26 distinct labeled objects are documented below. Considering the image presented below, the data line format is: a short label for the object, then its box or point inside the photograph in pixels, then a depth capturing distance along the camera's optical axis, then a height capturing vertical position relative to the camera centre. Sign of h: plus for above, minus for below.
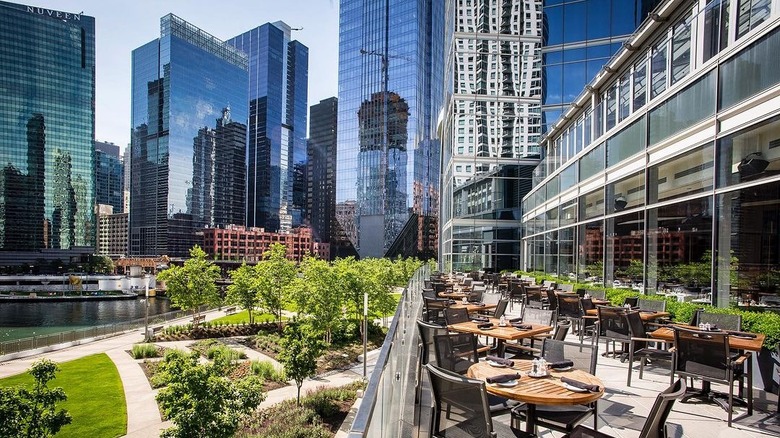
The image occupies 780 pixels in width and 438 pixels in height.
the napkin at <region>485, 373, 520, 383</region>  3.97 -1.40
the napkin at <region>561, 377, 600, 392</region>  3.79 -1.40
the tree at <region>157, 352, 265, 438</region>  11.27 -4.77
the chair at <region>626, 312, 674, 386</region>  6.73 -1.94
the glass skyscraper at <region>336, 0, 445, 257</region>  107.69 +25.07
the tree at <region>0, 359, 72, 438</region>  11.57 -5.17
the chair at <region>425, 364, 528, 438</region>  3.13 -1.39
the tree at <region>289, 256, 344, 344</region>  27.83 -4.95
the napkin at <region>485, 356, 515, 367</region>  4.66 -1.46
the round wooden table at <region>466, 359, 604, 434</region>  3.63 -1.45
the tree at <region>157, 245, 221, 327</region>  39.44 -5.75
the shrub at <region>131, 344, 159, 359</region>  28.72 -8.59
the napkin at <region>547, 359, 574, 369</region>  4.54 -1.44
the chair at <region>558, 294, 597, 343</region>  10.16 -2.03
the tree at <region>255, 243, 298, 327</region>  37.72 -5.21
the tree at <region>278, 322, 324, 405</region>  19.12 -5.81
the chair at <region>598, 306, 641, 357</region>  7.89 -1.85
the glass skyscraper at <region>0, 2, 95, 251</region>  114.38 +24.00
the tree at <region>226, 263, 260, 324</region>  38.94 -6.23
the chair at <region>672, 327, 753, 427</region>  5.44 -1.72
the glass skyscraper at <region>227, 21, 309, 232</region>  186.25 +11.65
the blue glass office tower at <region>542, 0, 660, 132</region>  26.97 +11.98
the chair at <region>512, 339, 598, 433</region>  3.99 -1.75
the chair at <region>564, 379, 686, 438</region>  2.87 -1.24
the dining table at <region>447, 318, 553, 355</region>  6.29 -1.63
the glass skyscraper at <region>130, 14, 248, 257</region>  143.75 +31.07
